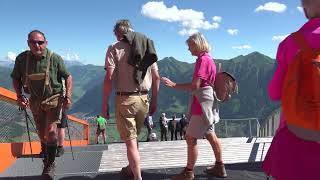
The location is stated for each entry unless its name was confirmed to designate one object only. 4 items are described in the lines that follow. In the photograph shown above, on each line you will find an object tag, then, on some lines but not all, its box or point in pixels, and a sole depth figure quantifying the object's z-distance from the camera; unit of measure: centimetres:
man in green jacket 363
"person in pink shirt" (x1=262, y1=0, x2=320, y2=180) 157
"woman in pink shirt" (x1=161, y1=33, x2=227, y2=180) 350
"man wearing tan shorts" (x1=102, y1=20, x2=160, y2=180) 325
